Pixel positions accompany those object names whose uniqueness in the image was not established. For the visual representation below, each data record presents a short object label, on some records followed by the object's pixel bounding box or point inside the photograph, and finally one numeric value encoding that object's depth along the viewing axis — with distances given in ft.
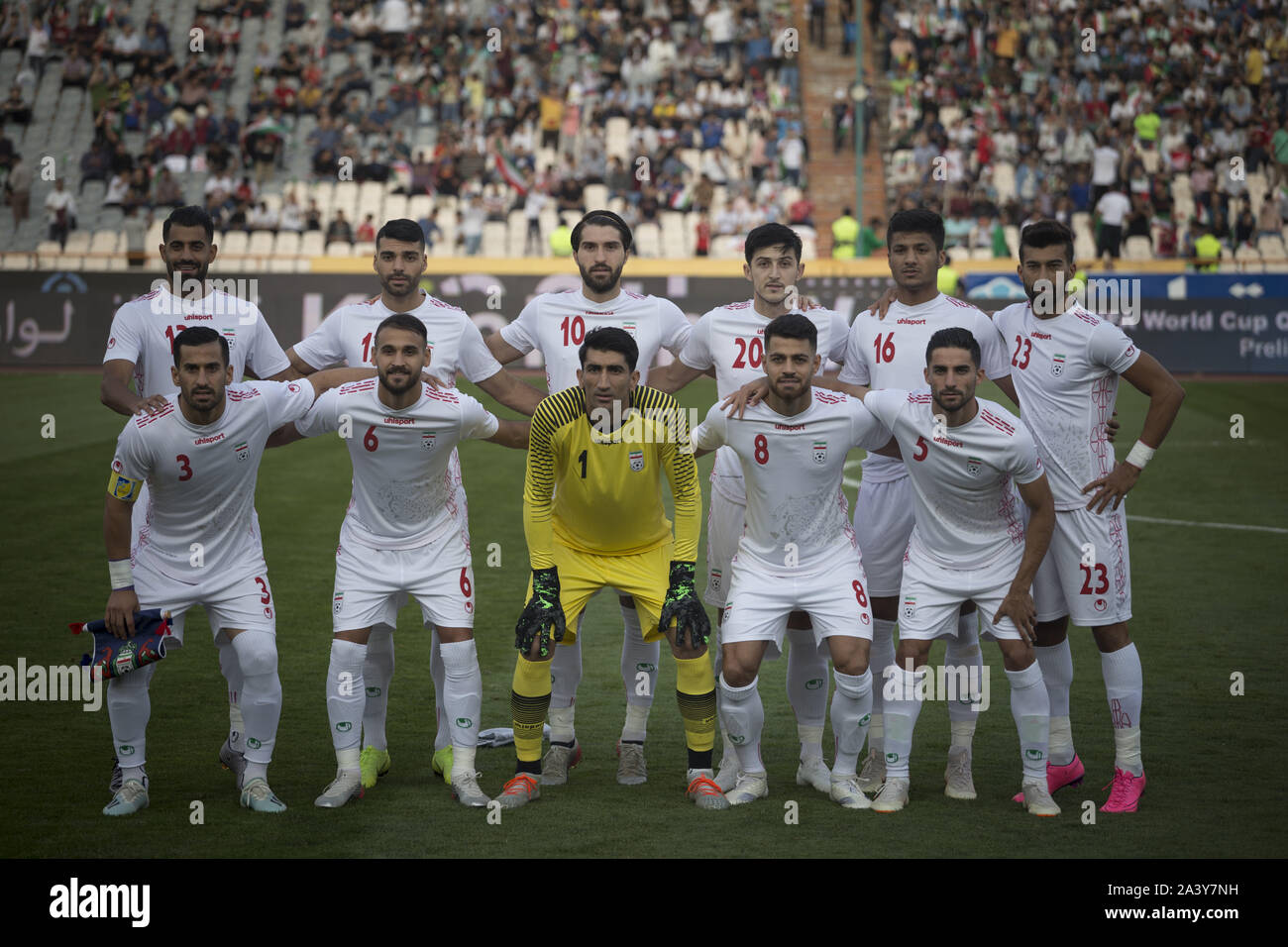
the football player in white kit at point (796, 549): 22.36
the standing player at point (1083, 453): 22.84
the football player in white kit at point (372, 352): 24.45
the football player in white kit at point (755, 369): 23.94
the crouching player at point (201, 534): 22.06
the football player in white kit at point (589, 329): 24.45
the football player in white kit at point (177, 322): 24.70
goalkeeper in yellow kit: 22.79
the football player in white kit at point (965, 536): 21.93
